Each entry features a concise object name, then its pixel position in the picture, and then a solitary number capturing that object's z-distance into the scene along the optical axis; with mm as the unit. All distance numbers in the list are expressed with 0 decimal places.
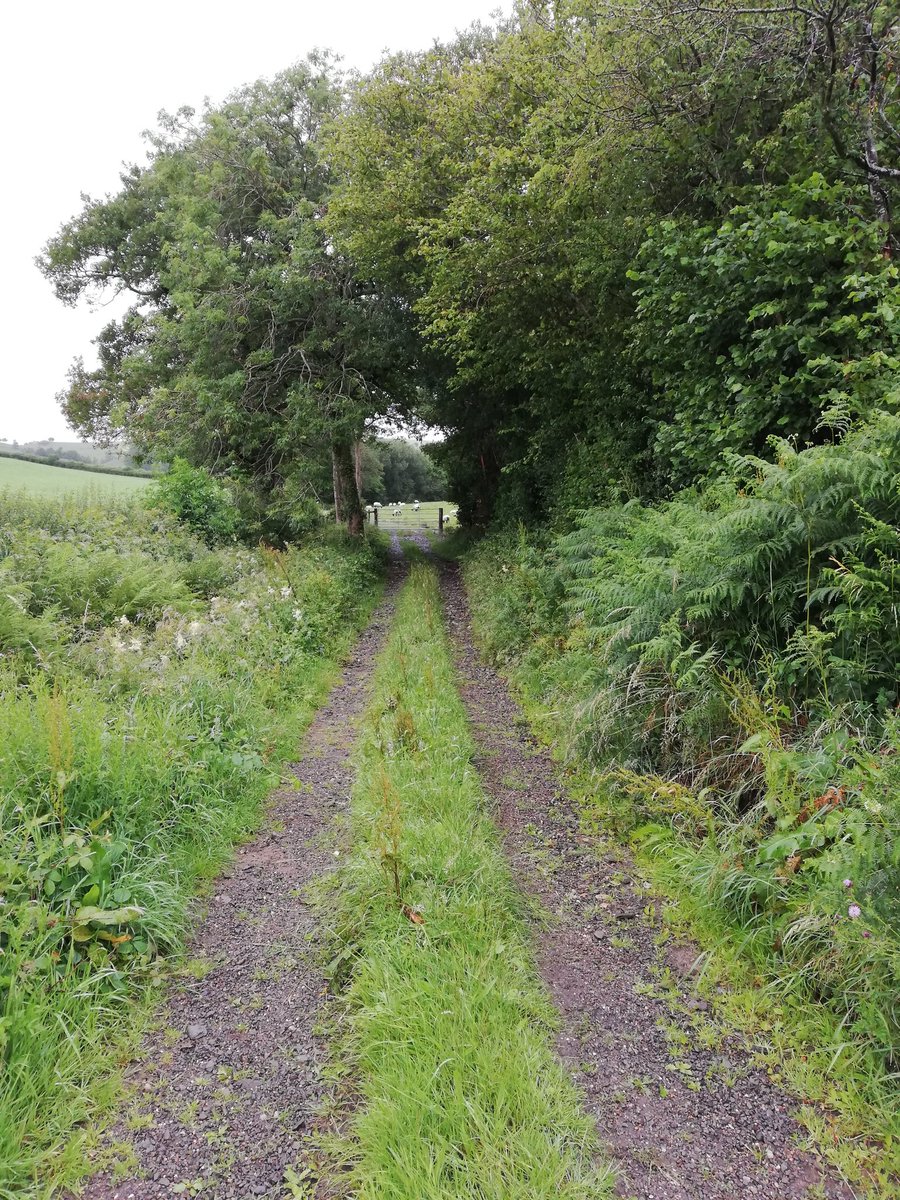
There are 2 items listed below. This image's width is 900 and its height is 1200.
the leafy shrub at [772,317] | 5051
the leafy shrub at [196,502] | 13219
